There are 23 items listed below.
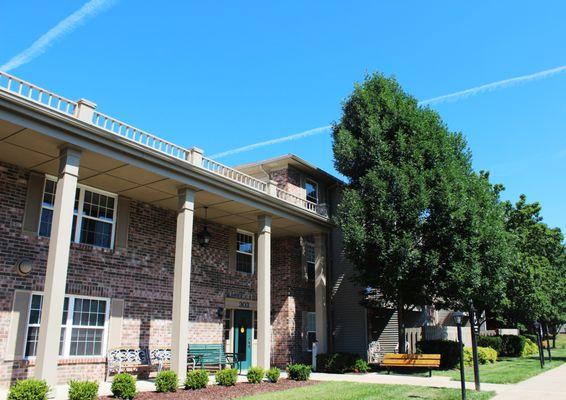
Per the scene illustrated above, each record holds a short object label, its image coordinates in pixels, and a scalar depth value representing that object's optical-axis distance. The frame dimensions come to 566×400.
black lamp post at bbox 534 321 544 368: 19.67
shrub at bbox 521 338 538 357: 30.01
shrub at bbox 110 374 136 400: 10.06
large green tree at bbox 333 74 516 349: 16.42
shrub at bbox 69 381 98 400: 9.29
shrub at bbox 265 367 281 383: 13.96
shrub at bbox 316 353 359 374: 17.97
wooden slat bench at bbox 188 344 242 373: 15.09
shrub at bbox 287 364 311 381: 14.62
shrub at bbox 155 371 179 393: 11.27
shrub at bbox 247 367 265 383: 13.73
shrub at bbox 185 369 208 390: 12.05
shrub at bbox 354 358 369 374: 17.86
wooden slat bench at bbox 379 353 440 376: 15.66
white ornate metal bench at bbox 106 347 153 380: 13.34
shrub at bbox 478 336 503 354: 26.97
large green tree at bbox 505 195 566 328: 23.42
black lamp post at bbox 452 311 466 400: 11.00
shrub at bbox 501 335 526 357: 28.94
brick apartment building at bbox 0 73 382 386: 10.81
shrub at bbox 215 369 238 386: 12.84
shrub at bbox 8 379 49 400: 8.55
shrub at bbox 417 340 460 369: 18.69
